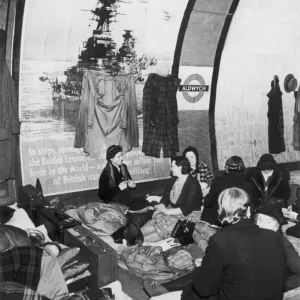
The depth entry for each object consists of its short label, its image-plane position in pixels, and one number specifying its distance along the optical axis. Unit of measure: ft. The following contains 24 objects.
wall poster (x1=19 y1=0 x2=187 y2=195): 22.16
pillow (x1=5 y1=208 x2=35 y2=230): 18.47
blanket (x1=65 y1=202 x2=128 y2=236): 19.27
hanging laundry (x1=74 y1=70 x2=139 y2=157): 24.18
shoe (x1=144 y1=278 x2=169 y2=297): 13.88
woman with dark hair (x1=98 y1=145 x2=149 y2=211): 21.89
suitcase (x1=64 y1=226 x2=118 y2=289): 14.49
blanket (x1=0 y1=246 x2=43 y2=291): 10.73
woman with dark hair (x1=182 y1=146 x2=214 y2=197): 23.70
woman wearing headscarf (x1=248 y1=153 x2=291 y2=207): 20.90
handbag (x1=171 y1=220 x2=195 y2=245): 18.84
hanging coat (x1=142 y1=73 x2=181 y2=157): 26.40
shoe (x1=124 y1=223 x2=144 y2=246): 18.52
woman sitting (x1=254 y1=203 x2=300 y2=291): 13.09
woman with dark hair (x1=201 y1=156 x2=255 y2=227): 18.83
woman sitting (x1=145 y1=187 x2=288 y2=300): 9.70
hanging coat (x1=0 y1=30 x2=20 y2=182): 20.56
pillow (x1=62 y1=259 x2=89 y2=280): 13.96
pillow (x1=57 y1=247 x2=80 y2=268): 14.09
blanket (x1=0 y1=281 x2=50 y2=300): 9.07
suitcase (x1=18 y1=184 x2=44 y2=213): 20.12
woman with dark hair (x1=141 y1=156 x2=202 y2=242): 19.11
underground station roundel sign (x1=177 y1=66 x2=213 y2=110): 27.96
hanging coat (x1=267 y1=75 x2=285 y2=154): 32.04
